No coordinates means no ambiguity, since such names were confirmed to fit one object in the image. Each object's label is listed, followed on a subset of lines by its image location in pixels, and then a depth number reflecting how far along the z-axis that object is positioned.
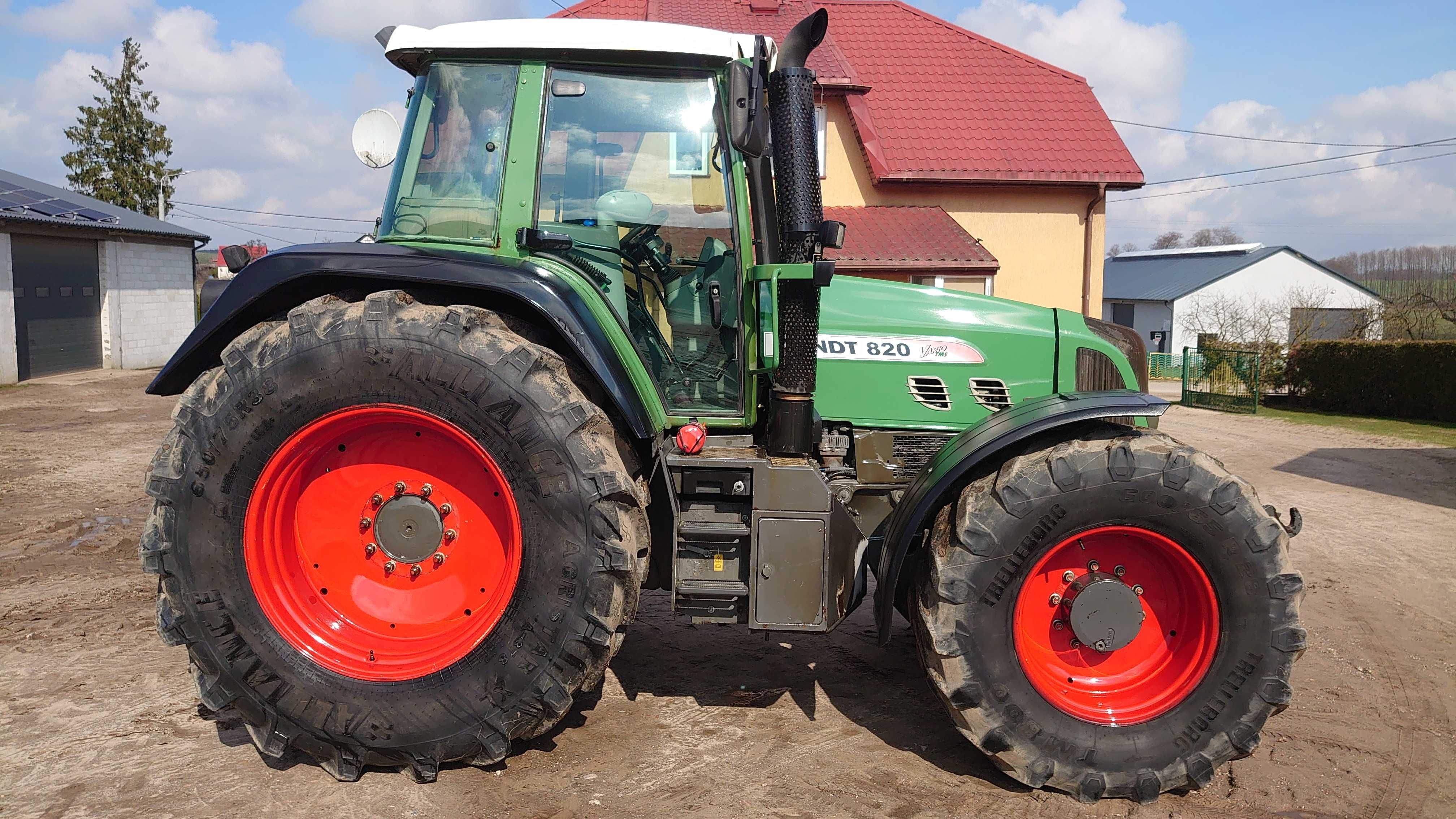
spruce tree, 32.28
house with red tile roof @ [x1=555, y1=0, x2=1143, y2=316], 16.42
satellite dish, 4.10
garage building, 17.84
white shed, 37.38
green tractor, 3.29
